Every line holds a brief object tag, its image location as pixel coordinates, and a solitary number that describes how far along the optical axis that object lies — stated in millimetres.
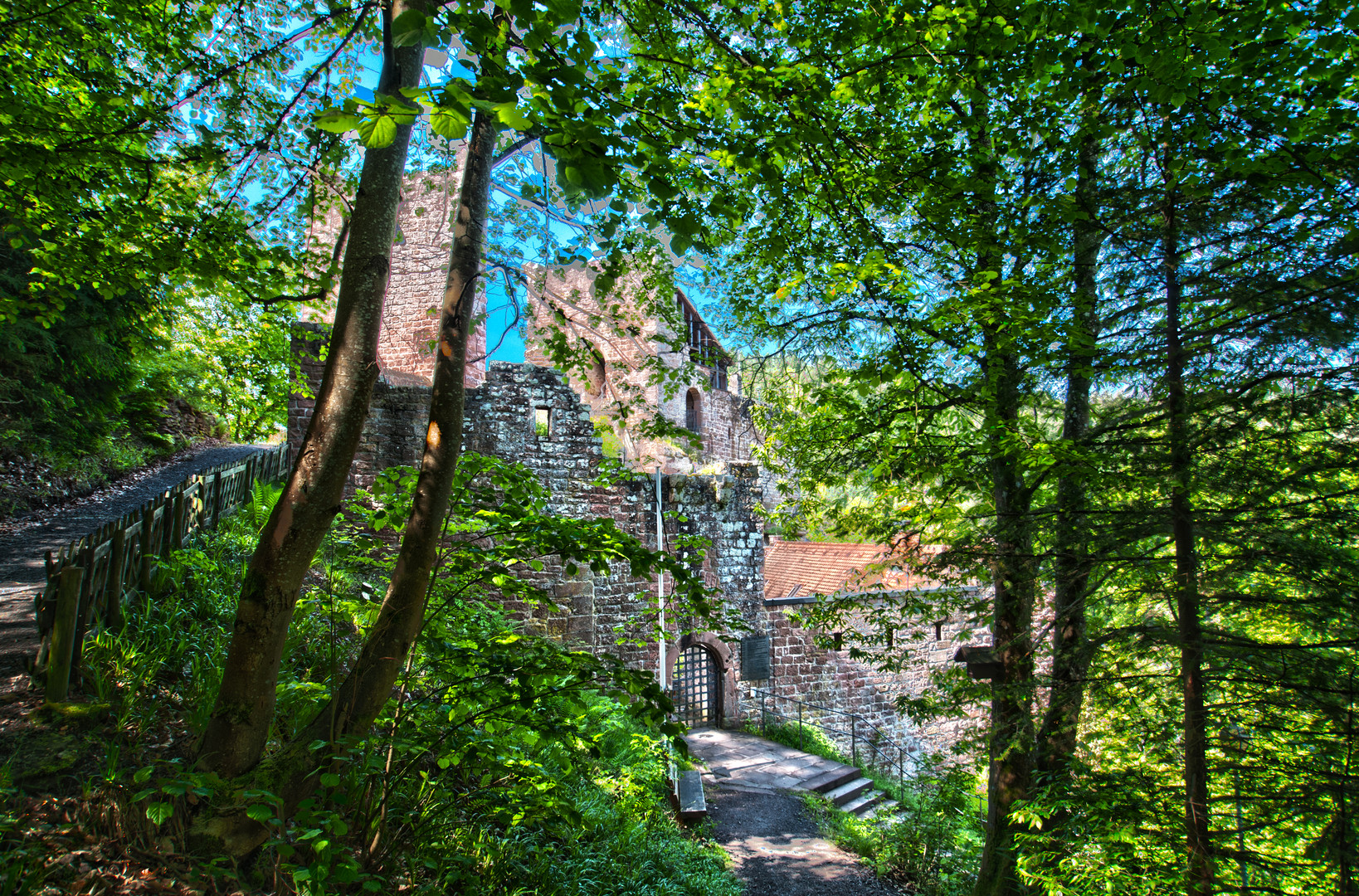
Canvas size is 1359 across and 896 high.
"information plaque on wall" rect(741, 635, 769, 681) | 11984
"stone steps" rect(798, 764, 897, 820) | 9406
